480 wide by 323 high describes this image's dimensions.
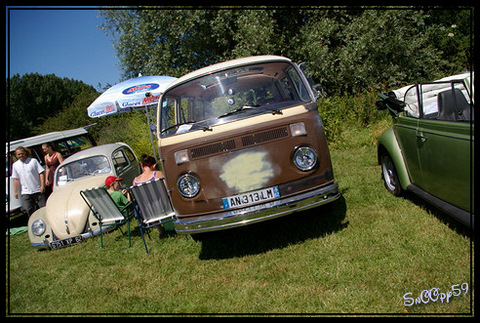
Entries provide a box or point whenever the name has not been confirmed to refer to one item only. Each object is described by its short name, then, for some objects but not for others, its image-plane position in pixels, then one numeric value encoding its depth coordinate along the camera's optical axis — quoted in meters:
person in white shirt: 8.27
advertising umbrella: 8.67
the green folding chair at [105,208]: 5.79
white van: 10.14
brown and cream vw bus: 4.22
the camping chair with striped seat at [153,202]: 5.34
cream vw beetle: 6.60
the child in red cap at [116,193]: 6.34
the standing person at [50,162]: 9.45
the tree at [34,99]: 43.28
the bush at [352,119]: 10.72
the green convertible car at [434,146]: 3.49
